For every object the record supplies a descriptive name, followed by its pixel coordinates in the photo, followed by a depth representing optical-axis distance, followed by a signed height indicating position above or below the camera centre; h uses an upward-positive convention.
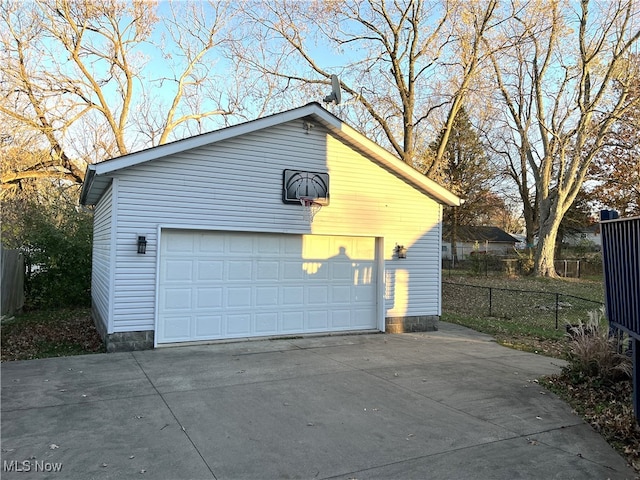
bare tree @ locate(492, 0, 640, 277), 18.81 +8.60
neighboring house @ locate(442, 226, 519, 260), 38.26 +3.33
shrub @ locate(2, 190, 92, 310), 13.45 +0.39
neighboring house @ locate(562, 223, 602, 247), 35.22 +2.98
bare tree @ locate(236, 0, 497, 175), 17.02 +8.34
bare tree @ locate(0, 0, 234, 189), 16.23 +7.58
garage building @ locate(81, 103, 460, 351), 8.04 +0.70
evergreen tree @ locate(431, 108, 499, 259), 31.48 +7.38
